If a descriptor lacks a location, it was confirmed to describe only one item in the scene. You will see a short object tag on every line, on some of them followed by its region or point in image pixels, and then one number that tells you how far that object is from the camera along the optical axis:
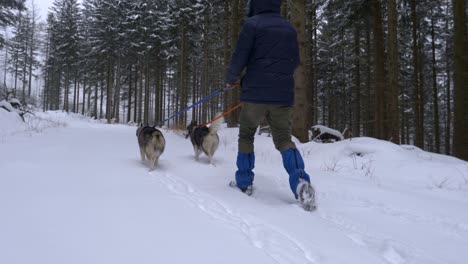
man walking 3.13
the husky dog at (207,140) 5.47
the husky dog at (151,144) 5.07
